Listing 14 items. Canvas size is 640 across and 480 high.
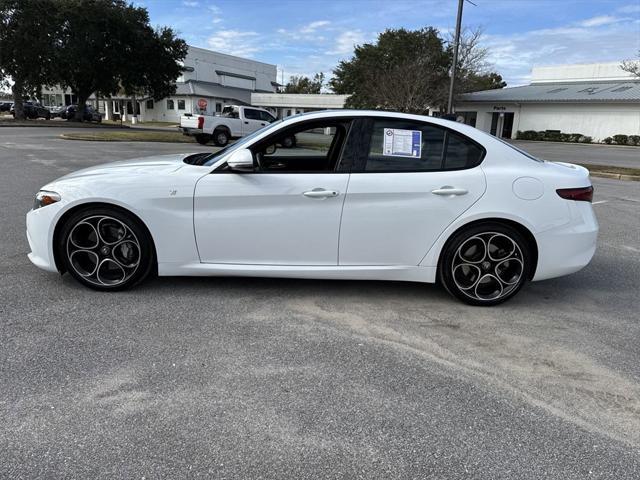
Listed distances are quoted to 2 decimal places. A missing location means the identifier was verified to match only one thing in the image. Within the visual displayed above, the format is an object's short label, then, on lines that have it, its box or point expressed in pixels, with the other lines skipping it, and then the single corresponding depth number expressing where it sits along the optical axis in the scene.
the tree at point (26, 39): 34.09
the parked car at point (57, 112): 53.51
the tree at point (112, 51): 36.31
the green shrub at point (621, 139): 37.98
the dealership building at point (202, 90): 64.81
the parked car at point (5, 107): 59.65
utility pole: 18.31
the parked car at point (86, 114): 47.91
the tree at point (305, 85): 98.69
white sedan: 4.14
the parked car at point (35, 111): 45.69
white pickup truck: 23.11
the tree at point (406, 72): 36.88
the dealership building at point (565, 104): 39.31
